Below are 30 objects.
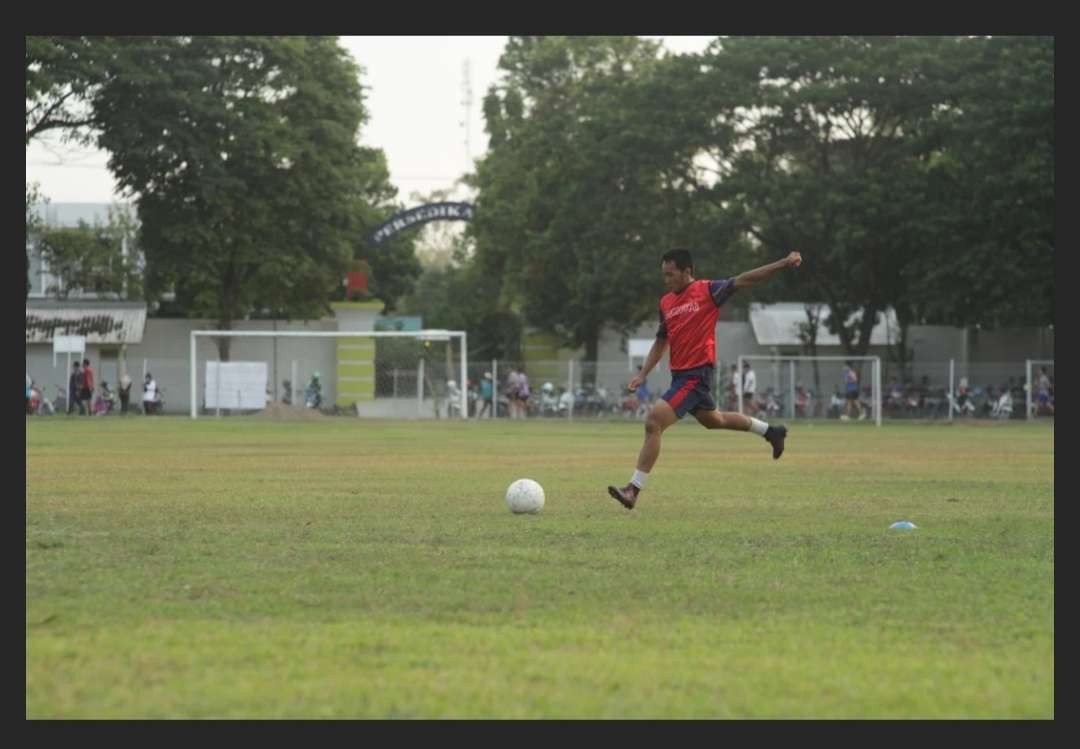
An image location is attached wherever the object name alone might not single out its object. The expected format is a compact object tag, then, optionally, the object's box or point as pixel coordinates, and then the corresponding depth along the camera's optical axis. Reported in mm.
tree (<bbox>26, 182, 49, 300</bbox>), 67938
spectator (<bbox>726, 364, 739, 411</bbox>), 58281
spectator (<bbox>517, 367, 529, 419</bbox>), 59094
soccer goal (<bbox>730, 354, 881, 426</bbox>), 57562
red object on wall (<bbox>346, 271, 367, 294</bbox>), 67438
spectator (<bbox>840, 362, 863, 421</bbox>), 55562
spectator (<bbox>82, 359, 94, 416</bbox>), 55812
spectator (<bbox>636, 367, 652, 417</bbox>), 58312
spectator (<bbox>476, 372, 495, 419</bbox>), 59250
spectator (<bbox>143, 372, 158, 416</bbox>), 58781
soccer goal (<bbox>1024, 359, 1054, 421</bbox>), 56875
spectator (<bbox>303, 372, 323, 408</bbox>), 60875
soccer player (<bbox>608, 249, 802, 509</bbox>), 14734
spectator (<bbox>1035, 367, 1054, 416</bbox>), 57000
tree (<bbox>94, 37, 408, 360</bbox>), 58375
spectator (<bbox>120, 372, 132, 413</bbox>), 59031
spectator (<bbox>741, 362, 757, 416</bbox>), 57312
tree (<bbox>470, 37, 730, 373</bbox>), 60969
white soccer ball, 14648
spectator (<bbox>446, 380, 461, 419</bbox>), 58656
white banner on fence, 56344
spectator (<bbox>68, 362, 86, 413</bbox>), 56625
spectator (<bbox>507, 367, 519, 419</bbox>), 58688
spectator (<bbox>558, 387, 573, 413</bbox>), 59812
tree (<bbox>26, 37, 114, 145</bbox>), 52781
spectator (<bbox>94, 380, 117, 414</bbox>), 59250
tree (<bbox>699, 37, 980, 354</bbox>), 56750
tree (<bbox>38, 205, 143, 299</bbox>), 78062
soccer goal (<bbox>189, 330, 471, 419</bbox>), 56656
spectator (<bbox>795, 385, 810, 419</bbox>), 59344
